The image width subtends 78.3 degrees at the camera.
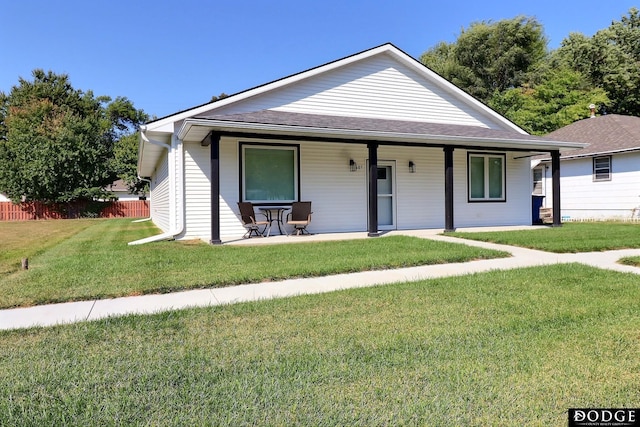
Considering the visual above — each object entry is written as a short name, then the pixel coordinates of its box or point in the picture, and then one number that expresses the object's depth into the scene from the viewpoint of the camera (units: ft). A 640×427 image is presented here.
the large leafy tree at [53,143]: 87.51
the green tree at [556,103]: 83.71
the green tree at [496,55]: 111.75
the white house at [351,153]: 32.27
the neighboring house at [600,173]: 51.67
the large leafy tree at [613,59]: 92.17
